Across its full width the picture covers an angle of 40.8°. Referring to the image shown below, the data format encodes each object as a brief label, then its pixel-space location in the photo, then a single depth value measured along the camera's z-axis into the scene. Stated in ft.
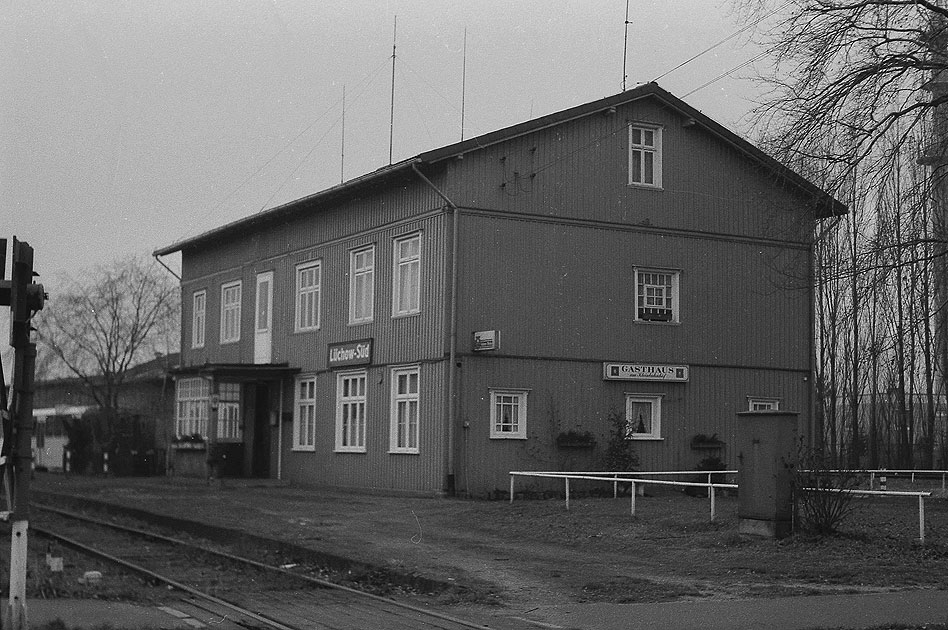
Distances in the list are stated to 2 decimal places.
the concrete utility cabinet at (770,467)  53.31
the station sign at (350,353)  102.78
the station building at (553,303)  92.12
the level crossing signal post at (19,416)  29.25
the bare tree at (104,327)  191.31
